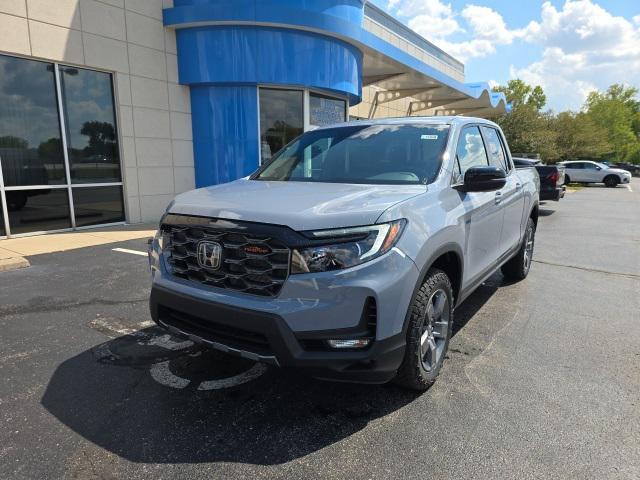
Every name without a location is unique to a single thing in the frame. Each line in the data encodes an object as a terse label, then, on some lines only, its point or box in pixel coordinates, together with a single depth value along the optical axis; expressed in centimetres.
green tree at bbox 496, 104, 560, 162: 3872
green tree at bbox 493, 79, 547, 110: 7612
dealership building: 841
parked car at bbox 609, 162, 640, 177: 5378
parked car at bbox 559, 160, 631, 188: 2867
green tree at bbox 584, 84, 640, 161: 7206
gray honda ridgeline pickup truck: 242
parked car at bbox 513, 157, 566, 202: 1255
